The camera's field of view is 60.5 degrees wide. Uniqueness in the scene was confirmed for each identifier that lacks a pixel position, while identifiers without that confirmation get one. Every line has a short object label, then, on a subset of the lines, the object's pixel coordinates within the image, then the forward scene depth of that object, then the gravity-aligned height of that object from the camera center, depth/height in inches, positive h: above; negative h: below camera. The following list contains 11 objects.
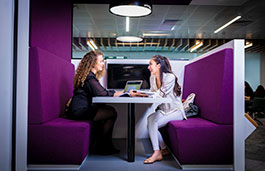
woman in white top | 99.0 -8.6
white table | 82.0 -5.4
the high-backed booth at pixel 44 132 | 85.5 -18.0
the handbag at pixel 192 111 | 108.2 -12.4
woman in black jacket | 98.0 -7.3
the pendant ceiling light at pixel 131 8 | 124.3 +45.5
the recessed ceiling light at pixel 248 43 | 453.4 +84.0
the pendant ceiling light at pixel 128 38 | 260.1 +54.0
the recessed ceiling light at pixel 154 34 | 412.8 +92.9
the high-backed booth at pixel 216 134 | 87.4 -18.8
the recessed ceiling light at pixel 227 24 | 319.4 +93.6
